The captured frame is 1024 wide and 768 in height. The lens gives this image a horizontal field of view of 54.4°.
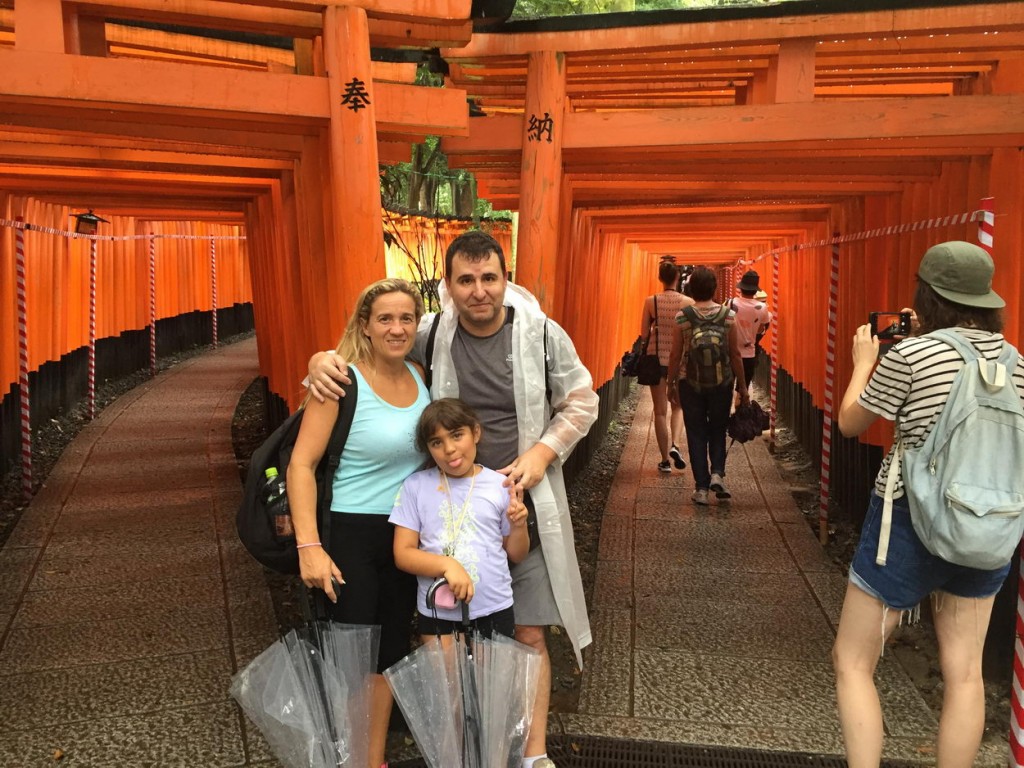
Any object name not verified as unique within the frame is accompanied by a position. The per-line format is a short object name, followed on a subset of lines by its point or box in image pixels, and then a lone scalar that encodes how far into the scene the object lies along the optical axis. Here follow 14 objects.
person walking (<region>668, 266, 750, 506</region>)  7.22
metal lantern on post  11.98
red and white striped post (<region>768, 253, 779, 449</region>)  11.07
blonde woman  3.09
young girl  3.10
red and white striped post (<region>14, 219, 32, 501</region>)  8.24
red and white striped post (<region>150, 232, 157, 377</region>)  16.75
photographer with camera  2.89
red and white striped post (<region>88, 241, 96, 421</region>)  12.46
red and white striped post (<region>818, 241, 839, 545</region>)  6.99
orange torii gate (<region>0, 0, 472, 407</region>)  4.19
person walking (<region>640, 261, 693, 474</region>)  9.28
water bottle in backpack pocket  3.12
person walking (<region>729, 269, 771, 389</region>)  10.55
